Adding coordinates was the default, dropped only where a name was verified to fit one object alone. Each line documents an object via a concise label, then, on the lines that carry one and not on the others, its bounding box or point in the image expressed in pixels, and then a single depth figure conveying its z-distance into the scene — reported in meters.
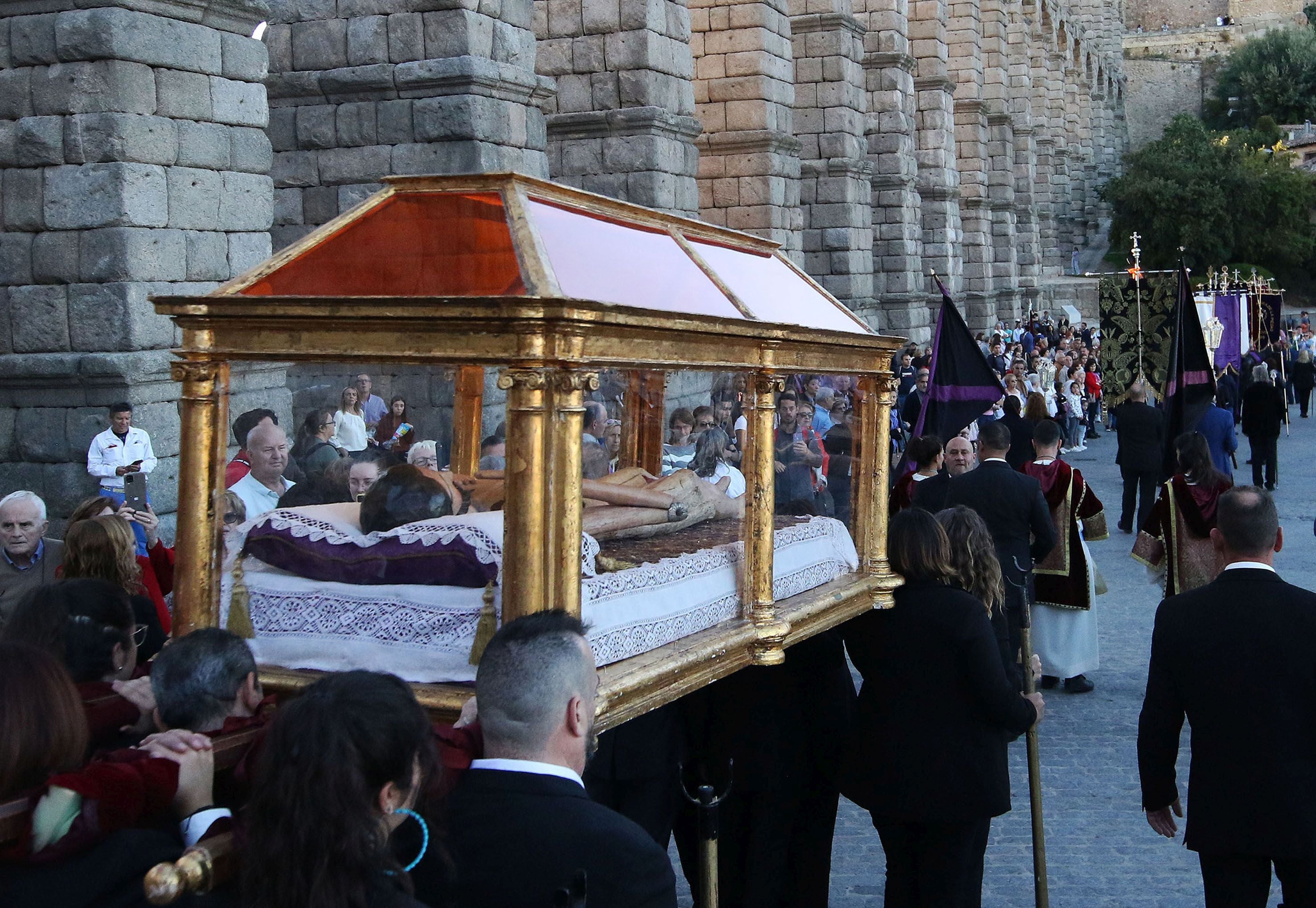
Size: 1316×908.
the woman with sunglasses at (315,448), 3.33
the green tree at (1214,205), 54.25
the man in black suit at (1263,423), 16.94
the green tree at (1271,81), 69.19
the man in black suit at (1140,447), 13.14
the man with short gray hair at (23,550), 4.93
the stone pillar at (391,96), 10.93
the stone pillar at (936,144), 28.89
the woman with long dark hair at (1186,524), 7.45
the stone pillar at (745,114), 17.61
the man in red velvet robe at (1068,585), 8.00
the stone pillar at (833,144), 21.16
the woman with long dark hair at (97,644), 2.86
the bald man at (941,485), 7.37
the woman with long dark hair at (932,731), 4.04
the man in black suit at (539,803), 2.45
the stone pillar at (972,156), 33.50
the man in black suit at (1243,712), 3.77
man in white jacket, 8.46
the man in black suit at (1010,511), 7.25
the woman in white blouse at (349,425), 3.27
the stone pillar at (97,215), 8.61
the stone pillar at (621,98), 14.09
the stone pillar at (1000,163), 35.94
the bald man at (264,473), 3.37
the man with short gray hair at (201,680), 2.75
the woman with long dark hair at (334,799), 2.17
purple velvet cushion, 3.15
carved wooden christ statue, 3.26
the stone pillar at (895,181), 25.00
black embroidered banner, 15.21
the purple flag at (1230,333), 22.19
